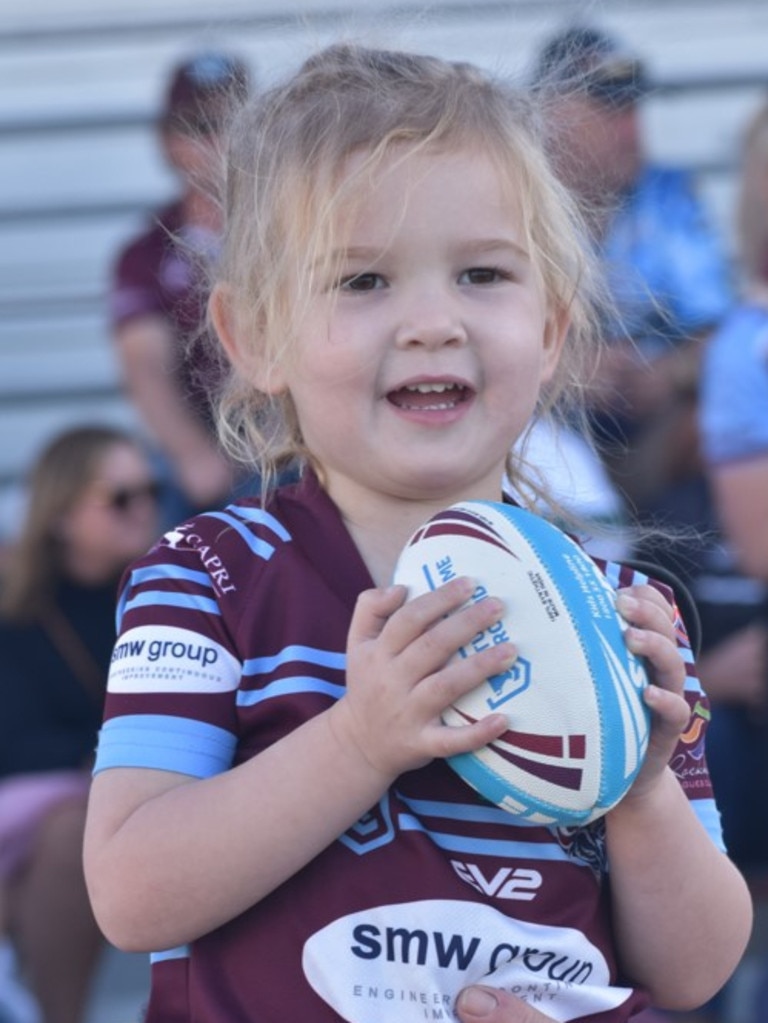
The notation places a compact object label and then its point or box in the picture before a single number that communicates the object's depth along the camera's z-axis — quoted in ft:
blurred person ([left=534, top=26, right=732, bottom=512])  15.10
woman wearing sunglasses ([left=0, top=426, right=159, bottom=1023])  14.44
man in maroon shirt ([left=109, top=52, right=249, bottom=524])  14.88
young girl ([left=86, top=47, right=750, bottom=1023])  5.74
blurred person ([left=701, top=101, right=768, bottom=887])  13.62
